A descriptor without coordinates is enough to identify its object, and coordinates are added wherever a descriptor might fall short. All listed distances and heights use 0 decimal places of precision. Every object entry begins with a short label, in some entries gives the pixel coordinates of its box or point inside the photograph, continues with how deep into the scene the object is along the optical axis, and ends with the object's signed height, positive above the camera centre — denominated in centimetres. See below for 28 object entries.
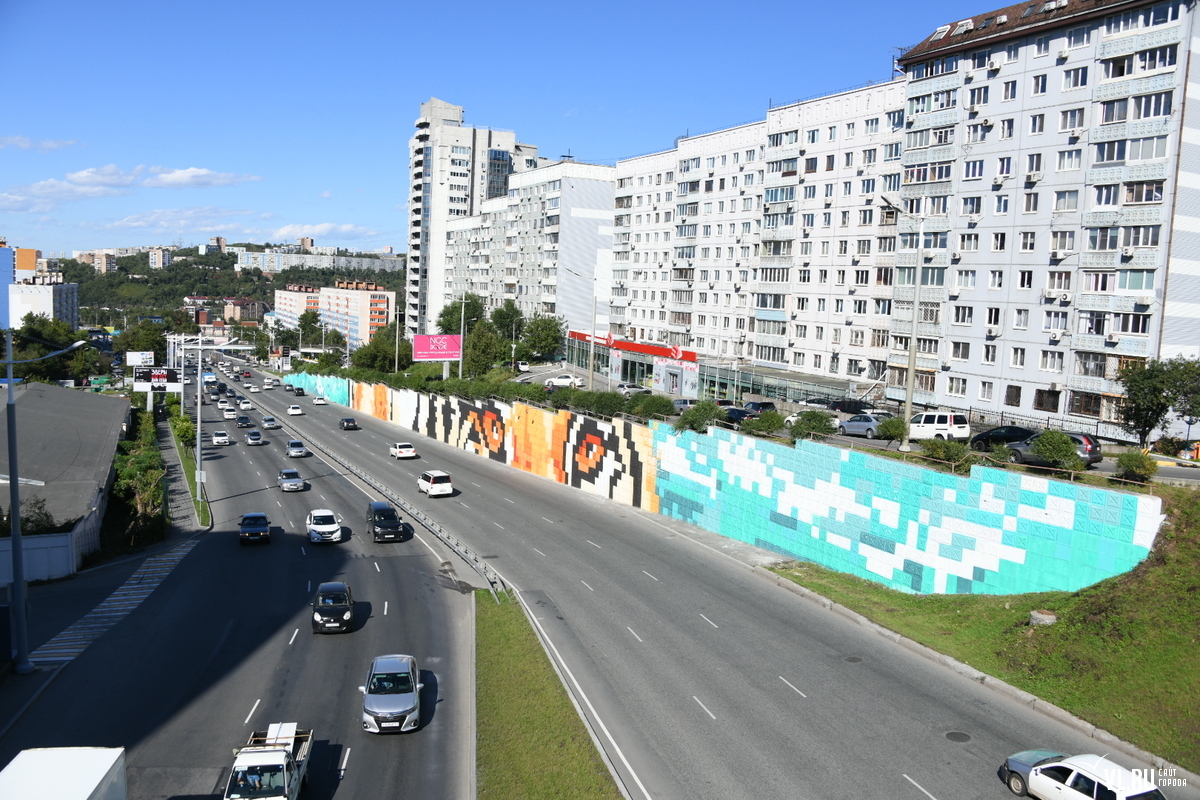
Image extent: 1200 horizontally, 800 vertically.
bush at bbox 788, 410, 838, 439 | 3566 -375
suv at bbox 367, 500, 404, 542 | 3956 -993
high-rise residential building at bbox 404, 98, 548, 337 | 15850 +2730
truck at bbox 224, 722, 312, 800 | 1587 -886
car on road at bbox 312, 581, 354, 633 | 2678 -958
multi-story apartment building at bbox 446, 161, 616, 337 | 11406 +1206
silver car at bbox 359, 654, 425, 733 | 1964 -913
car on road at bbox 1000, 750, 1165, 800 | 1505 -797
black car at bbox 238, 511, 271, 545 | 3997 -1057
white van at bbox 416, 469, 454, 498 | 5009 -995
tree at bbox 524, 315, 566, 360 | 10925 -156
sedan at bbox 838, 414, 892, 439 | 4294 -445
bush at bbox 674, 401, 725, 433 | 4231 -427
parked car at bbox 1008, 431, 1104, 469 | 3102 -411
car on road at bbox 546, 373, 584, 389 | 8125 -560
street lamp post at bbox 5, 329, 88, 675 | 2309 -793
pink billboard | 8181 -296
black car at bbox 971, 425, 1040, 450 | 3834 -413
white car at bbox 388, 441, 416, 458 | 6656 -1072
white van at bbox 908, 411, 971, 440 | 4197 -411
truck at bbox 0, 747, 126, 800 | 1334 -778
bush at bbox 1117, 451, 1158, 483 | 2461 -328
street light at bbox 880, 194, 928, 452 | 3034 -132
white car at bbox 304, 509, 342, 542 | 3969 -1023
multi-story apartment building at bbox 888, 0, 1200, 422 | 4741 +913
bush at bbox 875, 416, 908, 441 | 3507 -367
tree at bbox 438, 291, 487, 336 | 12641 +61
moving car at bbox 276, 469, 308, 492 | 5366 -1098
